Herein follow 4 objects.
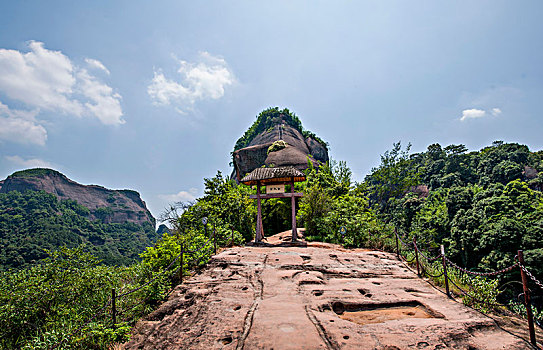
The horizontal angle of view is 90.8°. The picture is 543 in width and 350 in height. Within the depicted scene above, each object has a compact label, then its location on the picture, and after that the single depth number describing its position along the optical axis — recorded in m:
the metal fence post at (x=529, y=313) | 3.45
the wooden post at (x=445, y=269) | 5.54
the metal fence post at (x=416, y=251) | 7.05
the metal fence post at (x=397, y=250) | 9.32
